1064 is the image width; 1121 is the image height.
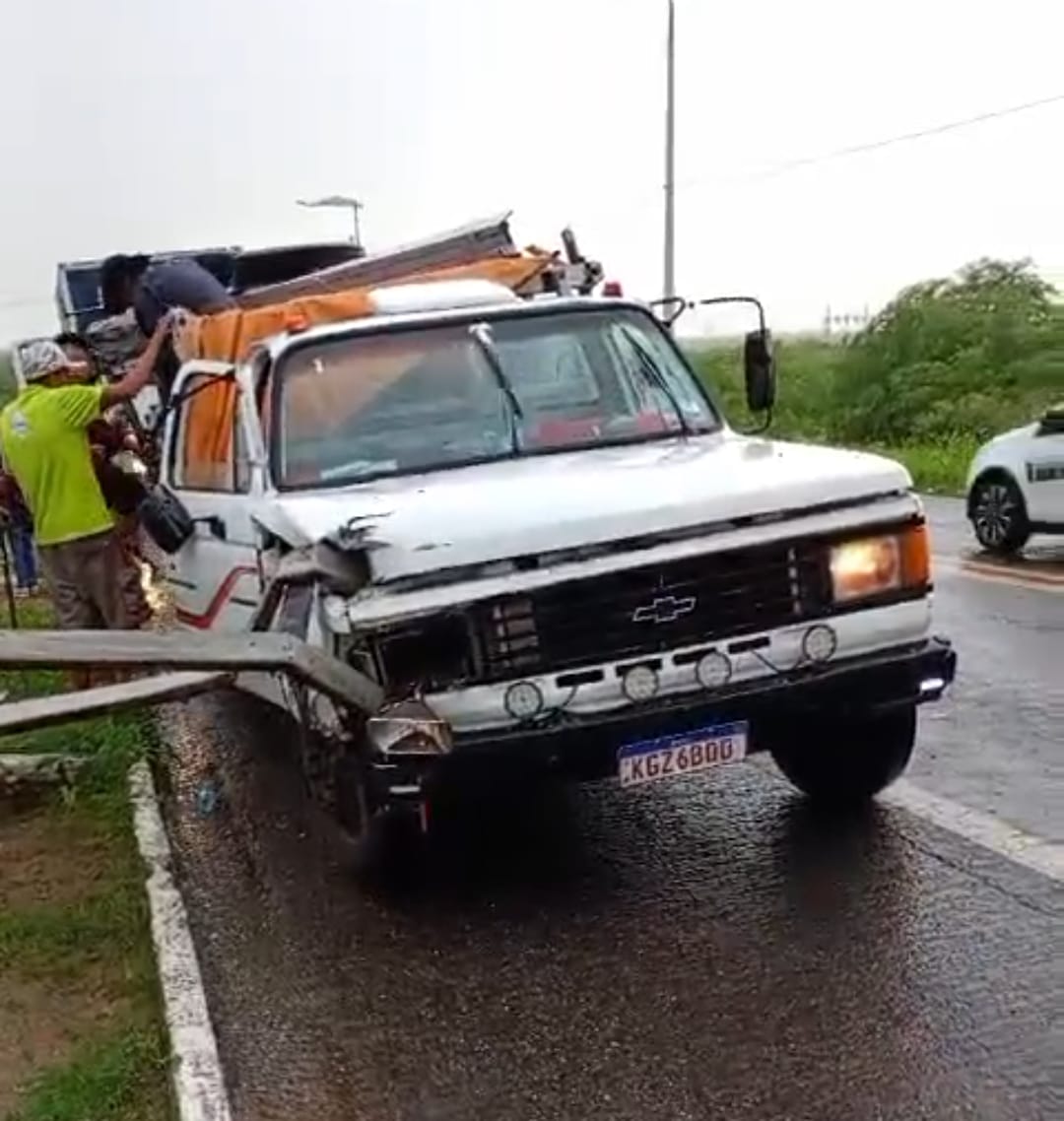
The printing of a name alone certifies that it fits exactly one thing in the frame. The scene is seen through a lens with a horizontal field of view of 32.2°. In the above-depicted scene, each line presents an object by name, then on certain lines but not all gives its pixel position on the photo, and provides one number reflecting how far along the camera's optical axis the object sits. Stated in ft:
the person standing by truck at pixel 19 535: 40.55
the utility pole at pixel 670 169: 112.57
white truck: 18.79
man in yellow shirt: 30.50
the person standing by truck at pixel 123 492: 33.04
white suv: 48.21
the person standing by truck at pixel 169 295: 34.76
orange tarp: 25.95
